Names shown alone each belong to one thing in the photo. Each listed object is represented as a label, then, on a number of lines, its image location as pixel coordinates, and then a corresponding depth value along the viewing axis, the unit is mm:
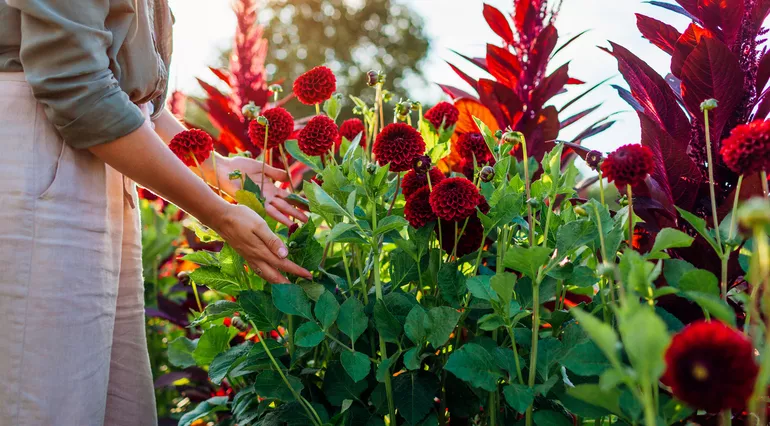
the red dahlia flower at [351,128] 1453
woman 989
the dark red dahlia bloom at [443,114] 1349
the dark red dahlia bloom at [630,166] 720
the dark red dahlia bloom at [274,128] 1218
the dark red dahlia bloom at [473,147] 1209
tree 18953
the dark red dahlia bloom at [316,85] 1285
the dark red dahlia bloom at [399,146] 1045
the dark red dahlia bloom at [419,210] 1008
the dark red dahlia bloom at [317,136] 1144
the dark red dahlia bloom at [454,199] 924
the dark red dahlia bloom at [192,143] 1141
